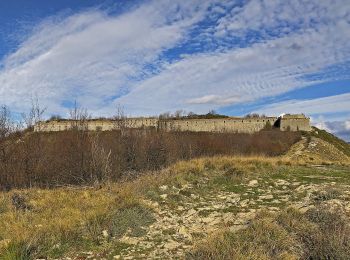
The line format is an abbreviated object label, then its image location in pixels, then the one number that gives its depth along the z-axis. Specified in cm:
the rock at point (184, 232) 696
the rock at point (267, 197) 983
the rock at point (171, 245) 642
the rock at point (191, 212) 841
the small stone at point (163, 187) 1060
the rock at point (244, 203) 912
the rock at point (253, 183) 1156
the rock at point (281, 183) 1169
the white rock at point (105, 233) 699
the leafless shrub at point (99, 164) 1688
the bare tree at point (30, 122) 2185
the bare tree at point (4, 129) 2342
